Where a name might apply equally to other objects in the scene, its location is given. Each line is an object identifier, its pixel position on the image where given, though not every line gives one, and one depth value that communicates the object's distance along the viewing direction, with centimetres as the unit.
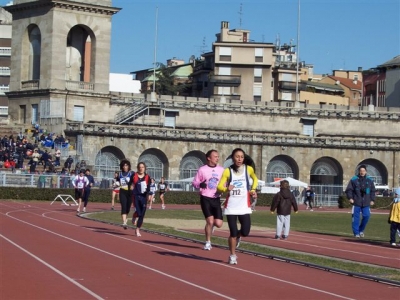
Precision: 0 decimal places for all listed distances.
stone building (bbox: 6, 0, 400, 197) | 7731
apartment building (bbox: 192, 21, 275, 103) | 11306
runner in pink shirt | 2036
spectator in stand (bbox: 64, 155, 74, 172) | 6381
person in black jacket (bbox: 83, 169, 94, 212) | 4088
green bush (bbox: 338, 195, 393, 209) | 6911
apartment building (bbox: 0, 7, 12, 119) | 10244
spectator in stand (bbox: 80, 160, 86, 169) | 6278
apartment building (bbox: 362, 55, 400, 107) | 11788
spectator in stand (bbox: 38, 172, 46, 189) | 5700
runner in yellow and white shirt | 1784
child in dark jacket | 2745
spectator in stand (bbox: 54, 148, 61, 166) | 6495
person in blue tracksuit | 2792
